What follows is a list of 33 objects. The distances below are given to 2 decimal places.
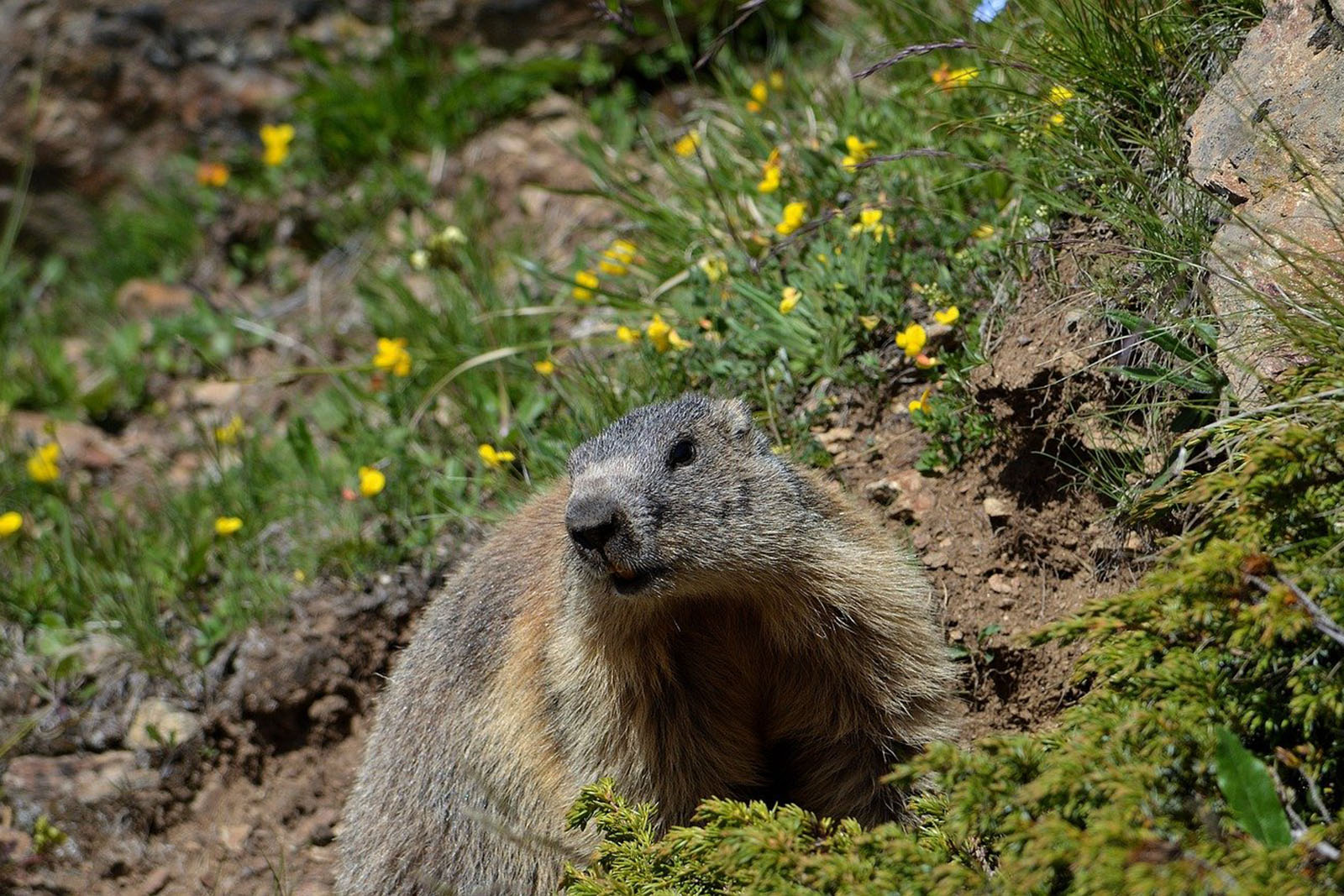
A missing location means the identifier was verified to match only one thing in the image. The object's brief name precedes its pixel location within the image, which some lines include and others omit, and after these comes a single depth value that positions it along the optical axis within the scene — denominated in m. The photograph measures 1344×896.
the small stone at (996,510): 9.33
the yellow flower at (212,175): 17.52
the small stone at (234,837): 11.19
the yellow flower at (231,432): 13.55
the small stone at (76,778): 11.40
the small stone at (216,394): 15.85
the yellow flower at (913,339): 9.82
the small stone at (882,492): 9.95
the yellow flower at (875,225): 10.63
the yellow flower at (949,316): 9.84
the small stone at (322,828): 11.17
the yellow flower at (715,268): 11.62
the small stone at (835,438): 10.46
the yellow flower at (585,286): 12.05
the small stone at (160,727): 11.62
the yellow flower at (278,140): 17.30
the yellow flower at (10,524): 13.20
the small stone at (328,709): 11.77
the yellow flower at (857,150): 11.32
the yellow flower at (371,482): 11.91
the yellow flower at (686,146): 12.87
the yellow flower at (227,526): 12.59
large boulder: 7.26
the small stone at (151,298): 17.22
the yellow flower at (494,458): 11.36
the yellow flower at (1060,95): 9.28
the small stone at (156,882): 11.00
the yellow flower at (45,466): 13.52
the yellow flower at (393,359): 12.86
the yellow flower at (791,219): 11.24
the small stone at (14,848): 11.05
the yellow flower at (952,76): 9.93
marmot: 7.85
